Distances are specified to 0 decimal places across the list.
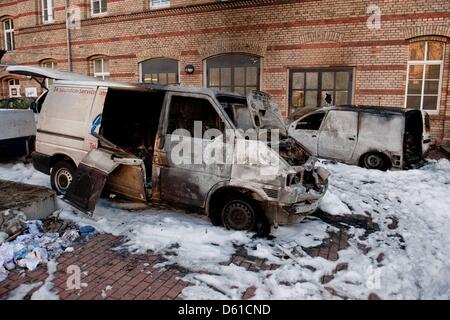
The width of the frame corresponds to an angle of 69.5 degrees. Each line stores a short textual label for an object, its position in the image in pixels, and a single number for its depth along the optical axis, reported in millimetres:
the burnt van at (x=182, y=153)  4523
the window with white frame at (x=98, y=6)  15223
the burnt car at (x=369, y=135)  8188
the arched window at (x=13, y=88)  18859
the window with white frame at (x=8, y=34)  19172
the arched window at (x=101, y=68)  15469
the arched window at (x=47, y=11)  16891
